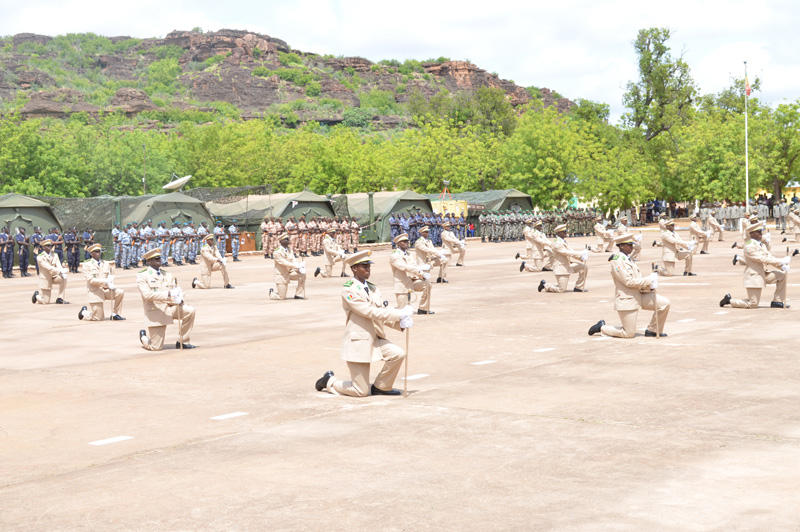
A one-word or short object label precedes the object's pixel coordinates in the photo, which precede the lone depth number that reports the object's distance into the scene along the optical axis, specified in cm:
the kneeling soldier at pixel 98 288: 2092
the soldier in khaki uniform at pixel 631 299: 1573
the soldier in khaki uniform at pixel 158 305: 1564
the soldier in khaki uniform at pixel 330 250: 3234
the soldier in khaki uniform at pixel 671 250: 2789
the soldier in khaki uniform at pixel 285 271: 2447
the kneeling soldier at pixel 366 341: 1128
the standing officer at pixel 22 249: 3853
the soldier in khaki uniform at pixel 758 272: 1895
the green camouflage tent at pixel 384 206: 5712
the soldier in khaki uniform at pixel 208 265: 2902
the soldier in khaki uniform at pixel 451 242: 3369
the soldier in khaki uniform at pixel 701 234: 3528
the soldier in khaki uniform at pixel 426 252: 2636
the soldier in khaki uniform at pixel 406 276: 2041
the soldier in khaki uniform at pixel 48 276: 2516
